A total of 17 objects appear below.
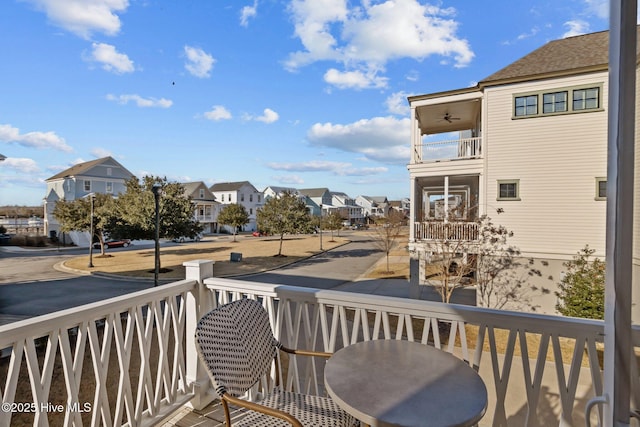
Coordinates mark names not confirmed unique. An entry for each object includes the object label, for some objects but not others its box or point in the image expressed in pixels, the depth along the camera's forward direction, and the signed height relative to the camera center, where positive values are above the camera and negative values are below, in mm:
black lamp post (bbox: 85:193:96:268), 14447 -1432
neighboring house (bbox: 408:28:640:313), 7395 +1495
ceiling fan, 10647 +3359
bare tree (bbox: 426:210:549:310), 7945 -1349
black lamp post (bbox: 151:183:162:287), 9273 -117
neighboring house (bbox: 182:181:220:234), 33594 +684
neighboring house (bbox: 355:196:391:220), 59756 +1279
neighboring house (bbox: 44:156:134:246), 22984 +1985
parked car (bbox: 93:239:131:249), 23172 -2752
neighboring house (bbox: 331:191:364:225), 53094 +619
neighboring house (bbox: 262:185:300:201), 48531 +3137
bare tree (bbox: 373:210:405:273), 14453 -988
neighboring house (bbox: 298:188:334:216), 50812 +2092
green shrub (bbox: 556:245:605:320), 5938 -1594
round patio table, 1120 -749
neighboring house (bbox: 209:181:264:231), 39594 +1959
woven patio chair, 1503 -842
